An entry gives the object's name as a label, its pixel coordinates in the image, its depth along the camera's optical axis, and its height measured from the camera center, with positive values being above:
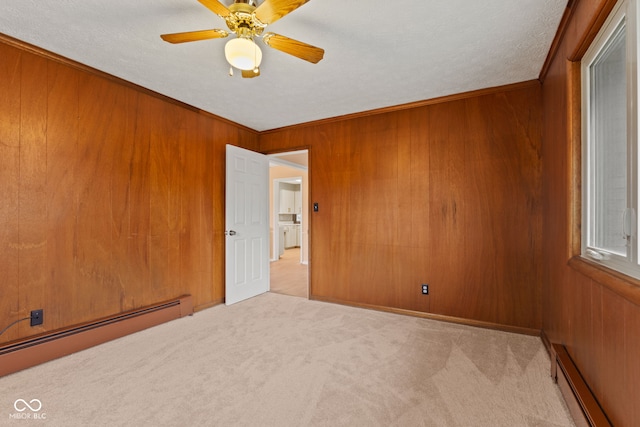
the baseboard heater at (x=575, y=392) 1.32 -0.93
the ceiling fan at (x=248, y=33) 1.48 +1.05
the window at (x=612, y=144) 1.21 +0.36
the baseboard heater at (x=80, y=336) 2.05 -1.02
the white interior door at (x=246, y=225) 3.65 -0.15
